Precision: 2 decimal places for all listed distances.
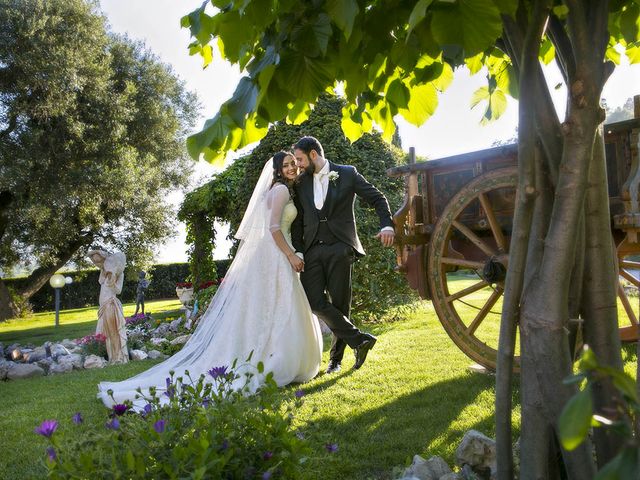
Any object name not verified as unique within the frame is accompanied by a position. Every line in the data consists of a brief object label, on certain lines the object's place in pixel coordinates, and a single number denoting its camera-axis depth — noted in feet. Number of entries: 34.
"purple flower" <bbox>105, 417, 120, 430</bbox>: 5.51
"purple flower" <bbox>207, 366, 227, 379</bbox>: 7.03
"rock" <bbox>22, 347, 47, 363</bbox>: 24.51
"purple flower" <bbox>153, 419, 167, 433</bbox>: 5.31
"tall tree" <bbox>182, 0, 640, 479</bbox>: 4.85
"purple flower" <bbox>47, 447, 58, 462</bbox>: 4.81
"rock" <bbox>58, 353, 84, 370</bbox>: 22.18
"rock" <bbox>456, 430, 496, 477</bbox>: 7.37
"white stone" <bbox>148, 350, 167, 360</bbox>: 22.86
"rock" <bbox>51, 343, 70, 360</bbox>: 24.21
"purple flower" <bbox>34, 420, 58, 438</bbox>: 4.93
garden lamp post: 38.61
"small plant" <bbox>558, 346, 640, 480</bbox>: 1.94
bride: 15.29
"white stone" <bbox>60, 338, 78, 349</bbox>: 28.45
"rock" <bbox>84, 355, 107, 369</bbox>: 21.81
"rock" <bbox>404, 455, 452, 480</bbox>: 7.00
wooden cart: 11.01
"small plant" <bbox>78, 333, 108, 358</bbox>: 23.57
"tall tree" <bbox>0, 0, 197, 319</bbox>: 48.11
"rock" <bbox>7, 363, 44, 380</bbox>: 21.29
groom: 15.61
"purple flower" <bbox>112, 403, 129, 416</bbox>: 6.00
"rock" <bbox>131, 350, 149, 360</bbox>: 23.08
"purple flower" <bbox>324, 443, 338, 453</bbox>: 6.55
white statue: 22.31
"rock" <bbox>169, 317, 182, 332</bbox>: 28.86
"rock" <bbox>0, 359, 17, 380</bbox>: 21.57
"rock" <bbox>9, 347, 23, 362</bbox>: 24.66
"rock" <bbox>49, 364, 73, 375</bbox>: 21.59
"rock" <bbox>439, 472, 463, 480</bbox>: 6.77
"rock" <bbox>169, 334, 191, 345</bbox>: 23.96
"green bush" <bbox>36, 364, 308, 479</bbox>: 5.02
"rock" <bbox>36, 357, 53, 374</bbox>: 22.27
